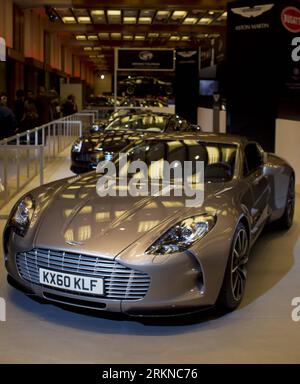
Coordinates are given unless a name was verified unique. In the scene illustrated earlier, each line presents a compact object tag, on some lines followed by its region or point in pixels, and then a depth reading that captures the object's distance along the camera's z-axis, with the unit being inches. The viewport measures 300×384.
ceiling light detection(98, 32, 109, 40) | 1291.6
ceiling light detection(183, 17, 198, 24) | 994.0
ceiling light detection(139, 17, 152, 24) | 1002.3
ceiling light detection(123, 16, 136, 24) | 997.2
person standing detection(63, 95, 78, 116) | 875.4
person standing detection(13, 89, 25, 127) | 550.0
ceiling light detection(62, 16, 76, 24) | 1013.5
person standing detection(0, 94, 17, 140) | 385.1
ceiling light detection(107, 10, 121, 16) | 939.1
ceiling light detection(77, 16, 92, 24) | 998.8
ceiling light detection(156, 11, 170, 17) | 940.3
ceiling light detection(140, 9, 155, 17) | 931.3
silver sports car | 136.6
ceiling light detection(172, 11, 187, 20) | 938.2
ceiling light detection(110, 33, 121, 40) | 1294.3
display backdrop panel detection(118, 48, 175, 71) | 820.0
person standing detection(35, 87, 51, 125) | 606.2
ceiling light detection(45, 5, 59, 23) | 845.2
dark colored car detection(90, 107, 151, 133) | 466.8
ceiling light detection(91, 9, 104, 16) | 938.4
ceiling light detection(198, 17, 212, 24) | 992.2
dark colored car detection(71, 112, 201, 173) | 375.9
